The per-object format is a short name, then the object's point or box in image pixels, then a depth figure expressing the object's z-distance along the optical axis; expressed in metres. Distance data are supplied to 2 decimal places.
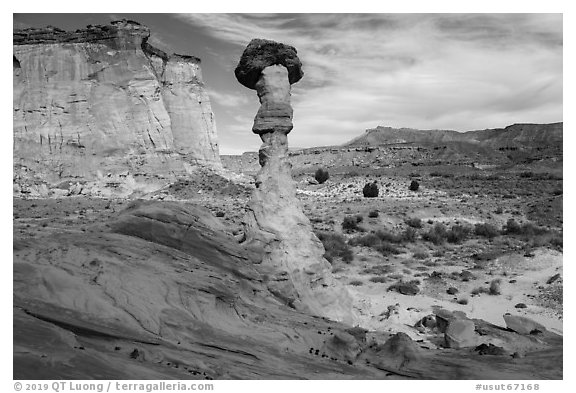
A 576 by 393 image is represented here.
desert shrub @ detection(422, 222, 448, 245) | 22.36
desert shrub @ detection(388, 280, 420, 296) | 14.42
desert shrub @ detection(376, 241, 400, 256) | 20.27
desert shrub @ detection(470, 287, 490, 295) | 14.60
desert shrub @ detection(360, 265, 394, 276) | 17.13
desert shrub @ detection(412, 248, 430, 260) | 19.53
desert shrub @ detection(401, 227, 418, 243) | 22.42
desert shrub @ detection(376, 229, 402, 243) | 22.10
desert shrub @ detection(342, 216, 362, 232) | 24.45
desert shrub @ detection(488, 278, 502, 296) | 14.41
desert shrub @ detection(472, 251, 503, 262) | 18.47
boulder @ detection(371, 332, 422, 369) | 7.00
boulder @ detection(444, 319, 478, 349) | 9.12
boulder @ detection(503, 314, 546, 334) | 9.86
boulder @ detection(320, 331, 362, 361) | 7.13
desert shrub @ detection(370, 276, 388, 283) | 15.70
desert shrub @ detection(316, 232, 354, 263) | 18.85
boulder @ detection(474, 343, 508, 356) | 7.58
